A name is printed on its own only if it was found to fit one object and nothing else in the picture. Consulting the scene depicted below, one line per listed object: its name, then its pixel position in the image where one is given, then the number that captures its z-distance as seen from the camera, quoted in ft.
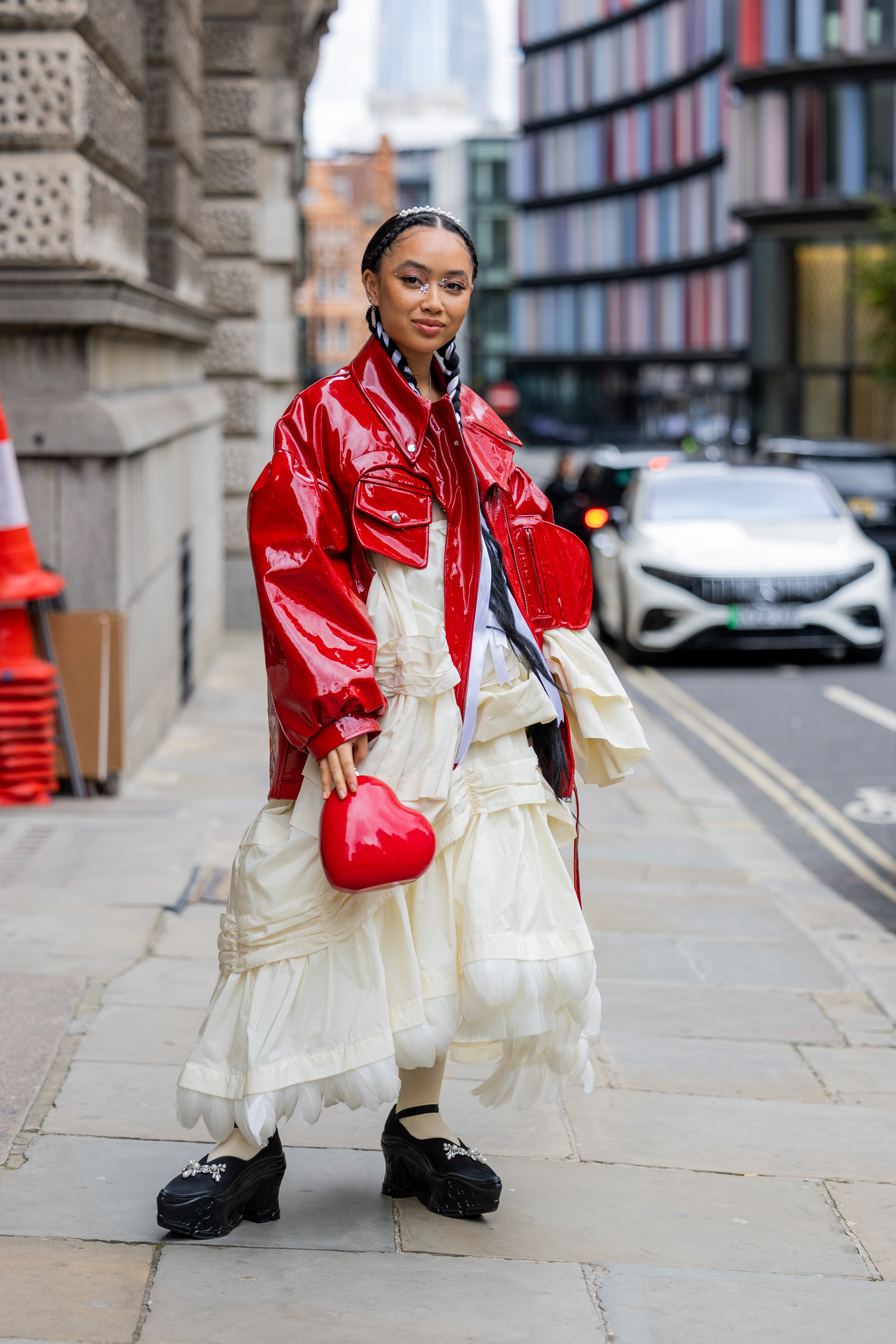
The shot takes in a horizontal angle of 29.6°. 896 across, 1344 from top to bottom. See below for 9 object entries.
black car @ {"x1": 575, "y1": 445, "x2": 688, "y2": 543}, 53.83
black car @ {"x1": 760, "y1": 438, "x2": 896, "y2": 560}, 69.00
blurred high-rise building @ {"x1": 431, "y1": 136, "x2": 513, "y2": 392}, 307.99
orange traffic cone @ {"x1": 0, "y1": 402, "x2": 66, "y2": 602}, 21.24
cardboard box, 22.71
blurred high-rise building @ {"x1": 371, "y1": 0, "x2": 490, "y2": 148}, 554.87
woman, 9.48
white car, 42.55
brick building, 395.55
